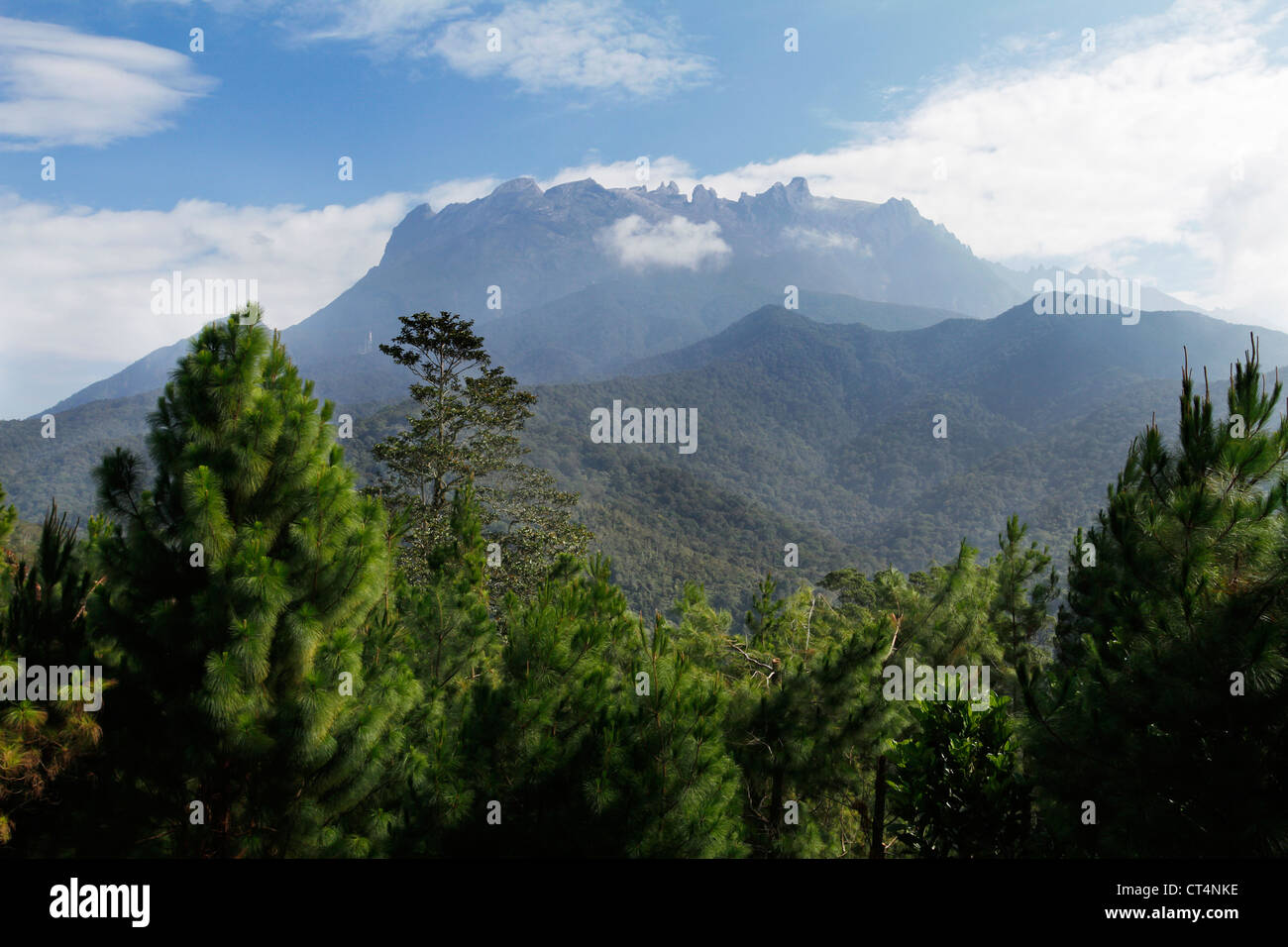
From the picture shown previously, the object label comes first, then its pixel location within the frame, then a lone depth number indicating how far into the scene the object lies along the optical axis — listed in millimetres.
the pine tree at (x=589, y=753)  5188
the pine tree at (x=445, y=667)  5441
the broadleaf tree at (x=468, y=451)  19016
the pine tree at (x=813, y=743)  6504
